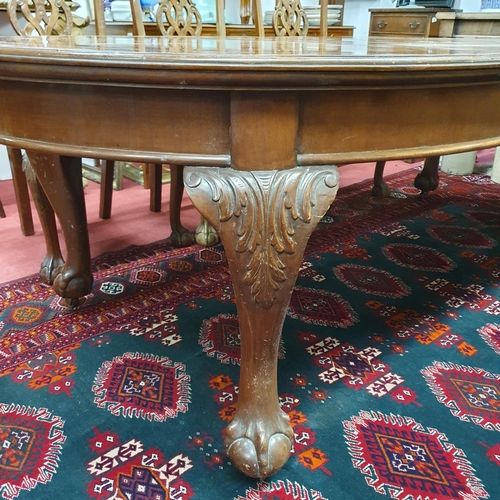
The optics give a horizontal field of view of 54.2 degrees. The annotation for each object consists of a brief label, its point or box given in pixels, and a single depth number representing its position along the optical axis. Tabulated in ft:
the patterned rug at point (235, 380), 2.70
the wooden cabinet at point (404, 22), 10.23
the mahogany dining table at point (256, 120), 1.86
